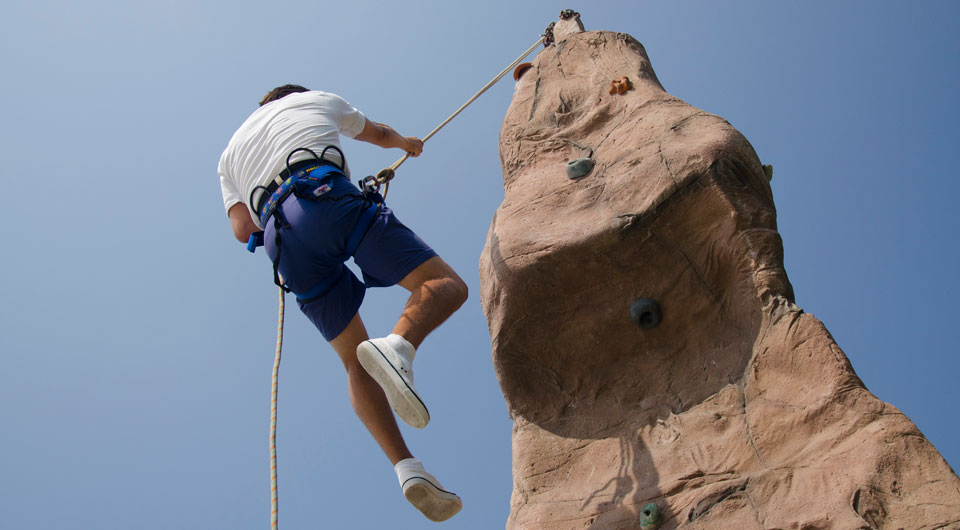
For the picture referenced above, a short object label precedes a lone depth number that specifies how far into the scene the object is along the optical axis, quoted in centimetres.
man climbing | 330
